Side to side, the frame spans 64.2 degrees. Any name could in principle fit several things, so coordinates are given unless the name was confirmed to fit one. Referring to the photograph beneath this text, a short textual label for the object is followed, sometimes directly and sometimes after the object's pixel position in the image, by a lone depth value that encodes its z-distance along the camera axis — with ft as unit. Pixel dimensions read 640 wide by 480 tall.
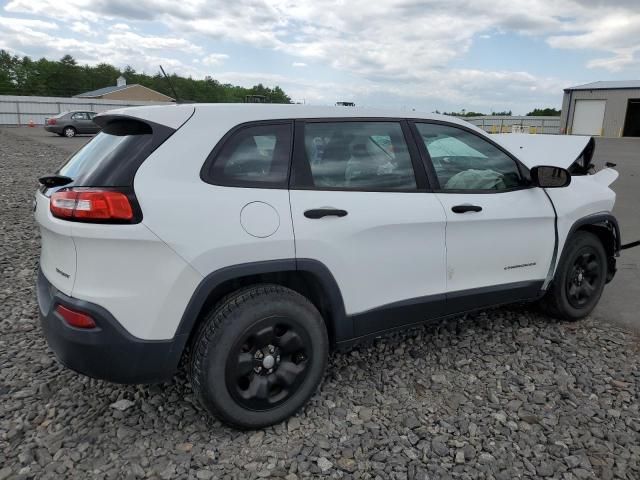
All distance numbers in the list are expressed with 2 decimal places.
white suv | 7.72
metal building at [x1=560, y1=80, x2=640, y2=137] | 129.39
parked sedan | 87.81
